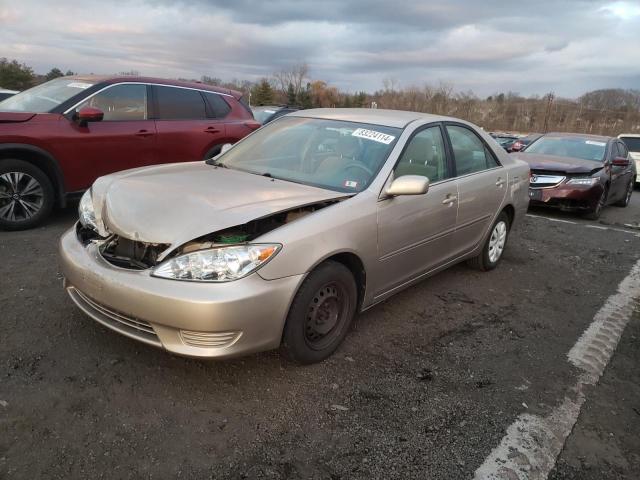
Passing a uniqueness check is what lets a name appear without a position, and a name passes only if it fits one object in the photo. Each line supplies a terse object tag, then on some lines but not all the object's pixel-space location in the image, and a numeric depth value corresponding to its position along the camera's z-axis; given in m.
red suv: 5.17
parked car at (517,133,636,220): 8.44
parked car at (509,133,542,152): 10.91
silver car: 2.56
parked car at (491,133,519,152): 23.23
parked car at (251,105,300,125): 12.78
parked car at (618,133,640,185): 14.59
